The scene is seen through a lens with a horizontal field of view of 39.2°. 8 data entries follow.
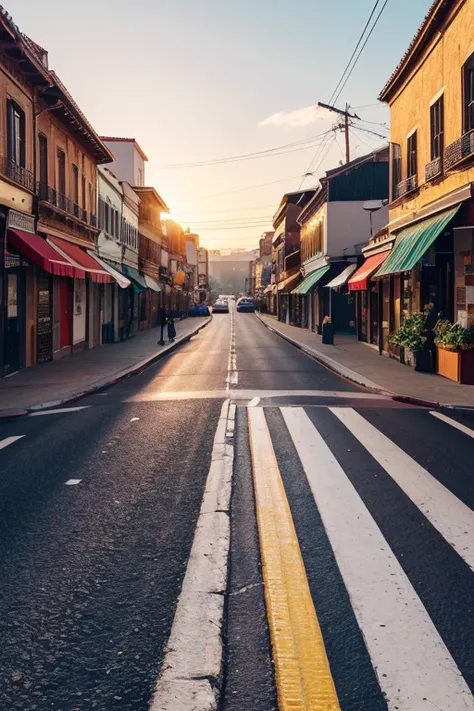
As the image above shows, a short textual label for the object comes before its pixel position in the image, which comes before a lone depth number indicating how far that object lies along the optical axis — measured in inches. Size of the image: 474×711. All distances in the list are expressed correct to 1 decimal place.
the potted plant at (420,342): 734.5
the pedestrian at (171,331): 1296.8
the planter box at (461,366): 633.6
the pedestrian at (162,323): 1186.0
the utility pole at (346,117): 1546.3
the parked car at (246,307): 3540.8
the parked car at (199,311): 2992.1
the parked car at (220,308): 3452.3
